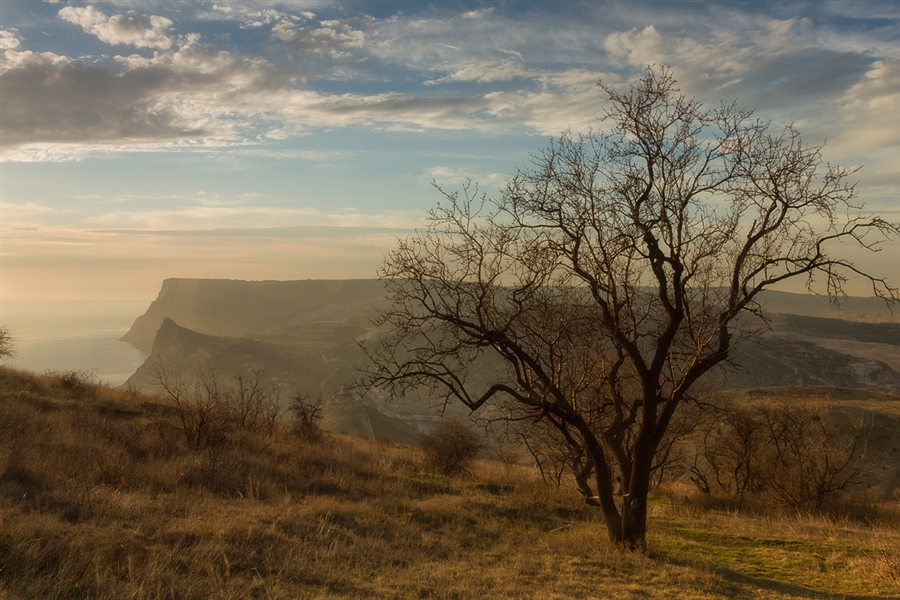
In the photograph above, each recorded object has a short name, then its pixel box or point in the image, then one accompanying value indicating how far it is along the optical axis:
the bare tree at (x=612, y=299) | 8.96
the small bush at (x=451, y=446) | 21.32
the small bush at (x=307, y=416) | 21.33
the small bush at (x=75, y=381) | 20.83
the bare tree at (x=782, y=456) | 20.84
